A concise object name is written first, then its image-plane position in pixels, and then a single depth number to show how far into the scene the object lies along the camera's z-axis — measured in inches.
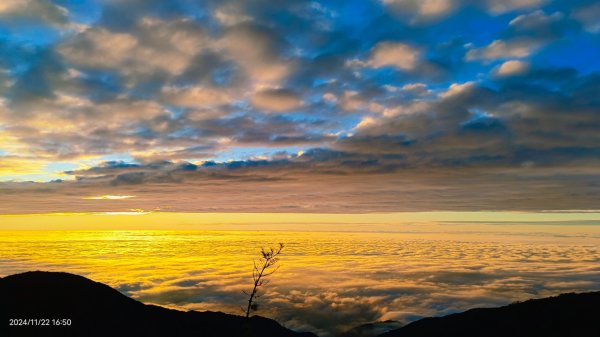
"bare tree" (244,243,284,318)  2077.8
